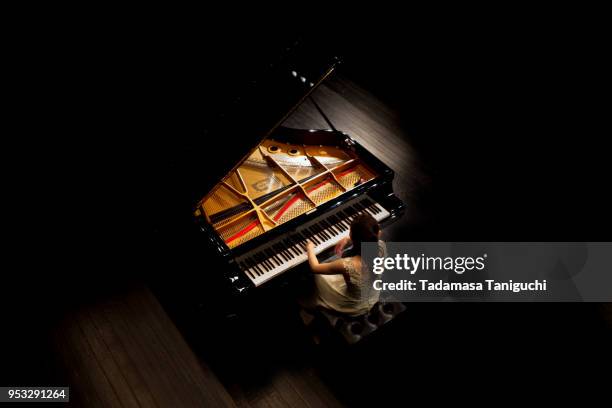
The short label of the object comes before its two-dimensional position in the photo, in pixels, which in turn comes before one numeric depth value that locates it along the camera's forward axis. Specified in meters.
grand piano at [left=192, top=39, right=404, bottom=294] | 2.75
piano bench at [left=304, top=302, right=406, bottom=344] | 2.82
